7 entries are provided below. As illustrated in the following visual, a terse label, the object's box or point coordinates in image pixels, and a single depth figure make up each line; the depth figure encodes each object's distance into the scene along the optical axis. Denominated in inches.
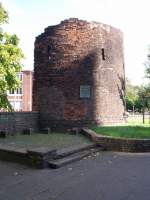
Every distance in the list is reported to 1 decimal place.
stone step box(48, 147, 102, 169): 245.1
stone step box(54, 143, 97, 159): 263.7
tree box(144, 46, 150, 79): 901.0
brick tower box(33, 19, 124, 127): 436.7
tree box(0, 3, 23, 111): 339.6
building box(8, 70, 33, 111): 1485.0
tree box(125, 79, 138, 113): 1706.3
